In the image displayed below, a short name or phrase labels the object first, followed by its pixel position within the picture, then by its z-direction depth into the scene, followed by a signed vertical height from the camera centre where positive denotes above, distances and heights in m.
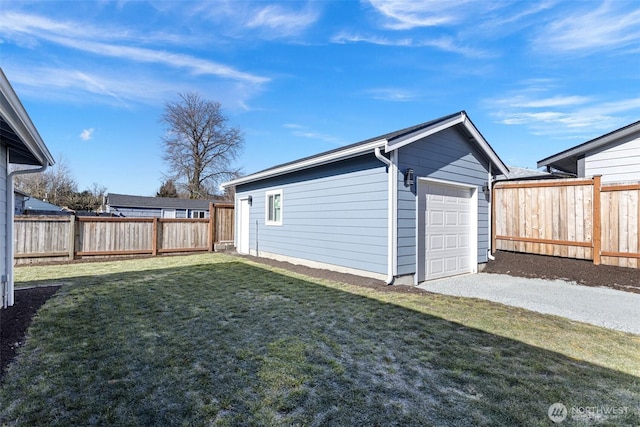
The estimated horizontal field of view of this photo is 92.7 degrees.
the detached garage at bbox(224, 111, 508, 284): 6.03 +0.36
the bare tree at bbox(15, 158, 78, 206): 27.70 +2.94
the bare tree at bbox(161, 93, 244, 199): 26.48 +6.64
